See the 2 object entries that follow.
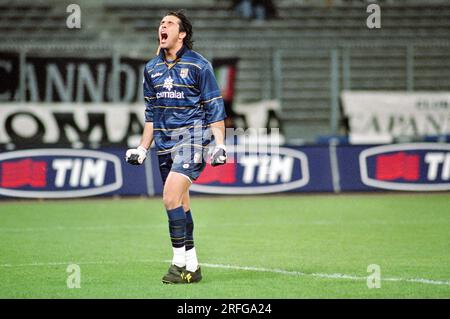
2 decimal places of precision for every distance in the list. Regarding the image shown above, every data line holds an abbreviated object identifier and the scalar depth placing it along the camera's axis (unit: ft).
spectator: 87.30
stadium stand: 81.87
